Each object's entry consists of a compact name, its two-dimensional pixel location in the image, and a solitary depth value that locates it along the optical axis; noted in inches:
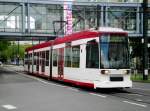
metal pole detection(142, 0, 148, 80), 851.5
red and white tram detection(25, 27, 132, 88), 523.1
